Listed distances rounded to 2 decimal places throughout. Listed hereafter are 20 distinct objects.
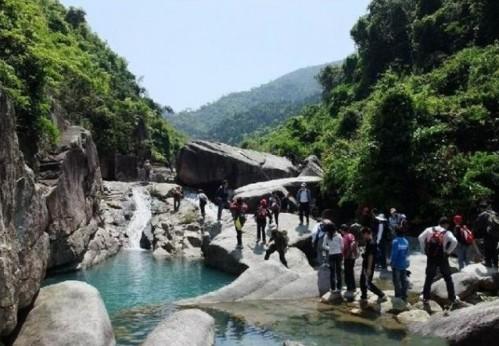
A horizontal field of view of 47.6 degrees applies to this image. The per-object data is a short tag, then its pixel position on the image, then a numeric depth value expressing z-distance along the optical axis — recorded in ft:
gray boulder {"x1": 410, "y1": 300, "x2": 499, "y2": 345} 38.52
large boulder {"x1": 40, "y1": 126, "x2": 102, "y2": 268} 84.58
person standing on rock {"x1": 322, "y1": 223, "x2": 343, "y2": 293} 57.72
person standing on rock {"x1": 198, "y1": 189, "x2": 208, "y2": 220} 116.98
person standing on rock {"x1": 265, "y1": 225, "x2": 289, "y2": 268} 75.82
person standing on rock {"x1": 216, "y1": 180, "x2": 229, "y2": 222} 109.70
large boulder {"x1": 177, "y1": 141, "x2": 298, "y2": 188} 151.23
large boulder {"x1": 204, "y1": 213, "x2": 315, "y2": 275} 81.55
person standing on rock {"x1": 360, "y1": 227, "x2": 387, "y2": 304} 54.95
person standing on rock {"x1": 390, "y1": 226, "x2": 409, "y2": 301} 53.57
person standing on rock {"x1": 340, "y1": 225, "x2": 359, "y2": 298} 56.39
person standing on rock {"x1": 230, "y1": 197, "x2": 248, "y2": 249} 84.74
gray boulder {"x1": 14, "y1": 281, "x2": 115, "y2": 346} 38.63
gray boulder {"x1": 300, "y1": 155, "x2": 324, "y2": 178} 139.13
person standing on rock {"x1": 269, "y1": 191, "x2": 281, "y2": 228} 93.71
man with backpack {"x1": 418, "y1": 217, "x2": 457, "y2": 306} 50.65
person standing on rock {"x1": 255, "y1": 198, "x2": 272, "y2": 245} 85.56
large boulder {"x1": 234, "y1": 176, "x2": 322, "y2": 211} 112.47
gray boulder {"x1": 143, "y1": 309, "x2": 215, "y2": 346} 39.70
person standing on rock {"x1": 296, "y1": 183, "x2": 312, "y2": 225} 92.63
